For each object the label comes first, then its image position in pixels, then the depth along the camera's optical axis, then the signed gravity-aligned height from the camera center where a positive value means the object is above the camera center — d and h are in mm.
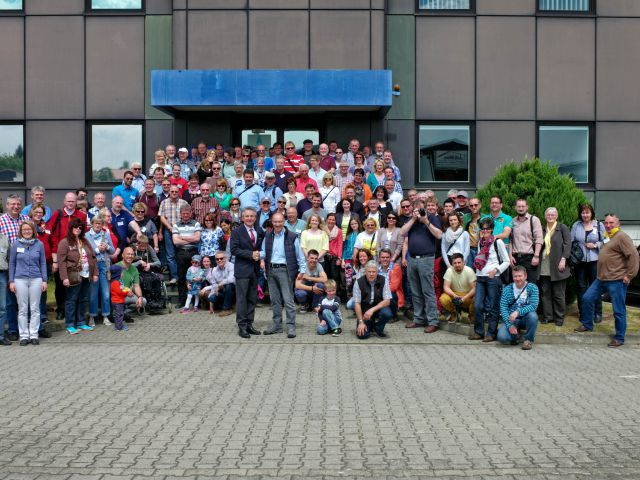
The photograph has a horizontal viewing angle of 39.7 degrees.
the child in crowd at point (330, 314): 14000 -1458
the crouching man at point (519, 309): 13008 -1260
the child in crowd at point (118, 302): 14711 -1367
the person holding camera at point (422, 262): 14453 -649
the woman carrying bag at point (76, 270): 14219 -821
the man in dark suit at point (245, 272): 13883 -819
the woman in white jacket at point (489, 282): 13578 -918
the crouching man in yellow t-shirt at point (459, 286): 14367 -1033
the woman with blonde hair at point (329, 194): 17202 +534
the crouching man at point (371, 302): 13711 -1250
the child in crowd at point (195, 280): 16109 -1079
